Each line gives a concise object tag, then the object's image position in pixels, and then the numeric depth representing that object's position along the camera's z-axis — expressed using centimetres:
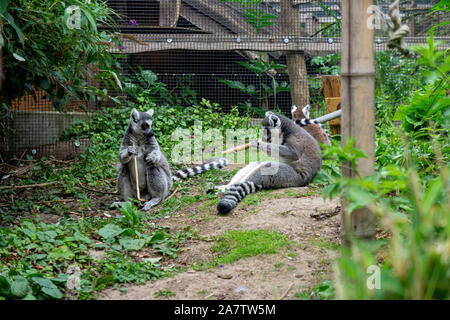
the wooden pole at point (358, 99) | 261
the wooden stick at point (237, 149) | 757
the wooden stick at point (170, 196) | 593
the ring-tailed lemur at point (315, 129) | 680
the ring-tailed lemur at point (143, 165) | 582
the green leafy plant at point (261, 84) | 918
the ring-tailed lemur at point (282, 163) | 559
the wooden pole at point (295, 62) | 852
